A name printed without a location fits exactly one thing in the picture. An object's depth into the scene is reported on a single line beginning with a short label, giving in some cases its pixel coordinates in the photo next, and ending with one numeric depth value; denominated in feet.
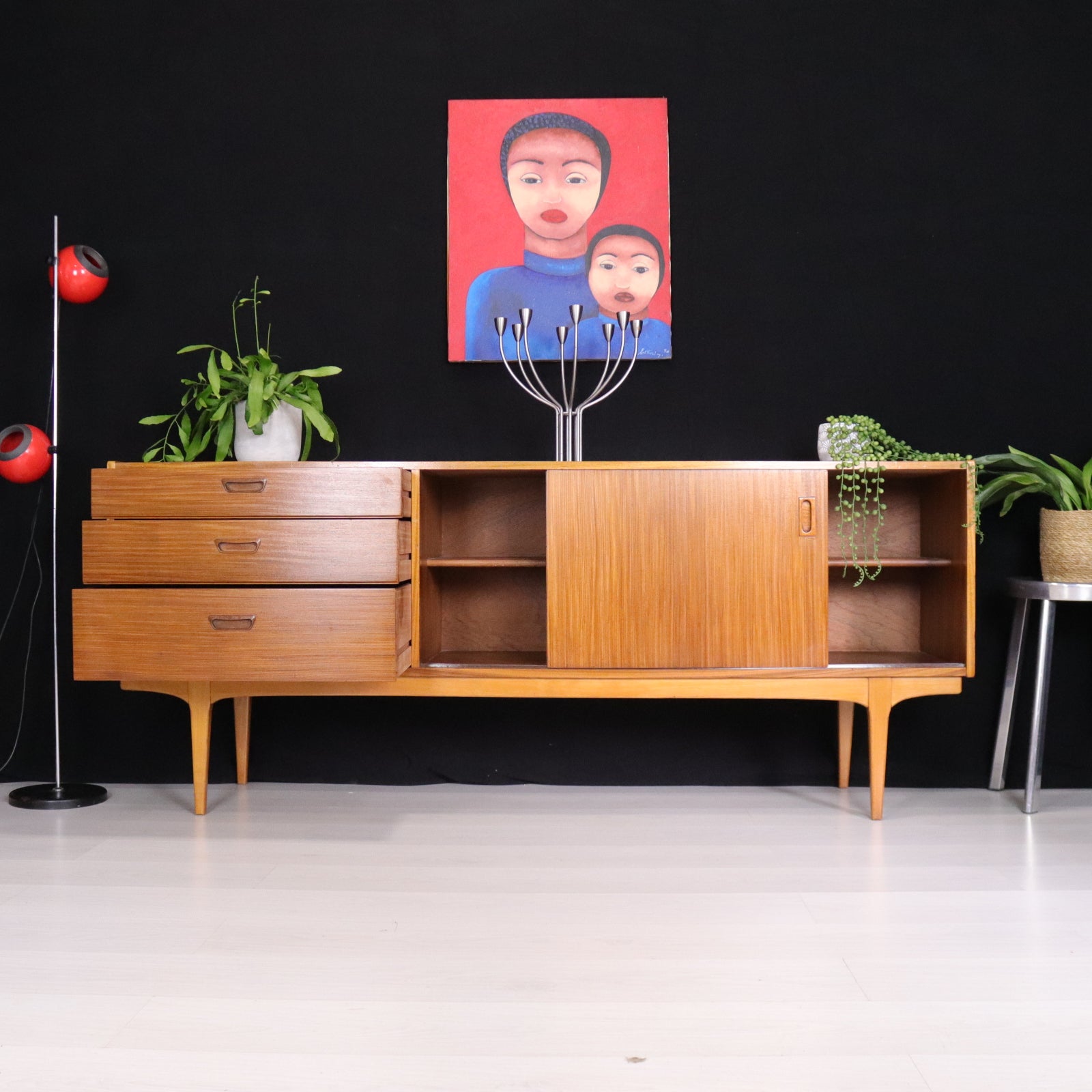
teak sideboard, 7.36
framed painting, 9.08
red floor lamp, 8.27
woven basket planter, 8.01
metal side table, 7.89
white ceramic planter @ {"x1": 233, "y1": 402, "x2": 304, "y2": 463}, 8.05
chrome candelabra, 8.52
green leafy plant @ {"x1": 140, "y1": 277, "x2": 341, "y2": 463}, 7.95
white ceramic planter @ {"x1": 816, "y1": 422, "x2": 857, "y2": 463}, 8.07
